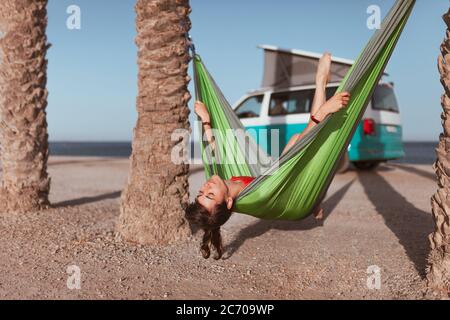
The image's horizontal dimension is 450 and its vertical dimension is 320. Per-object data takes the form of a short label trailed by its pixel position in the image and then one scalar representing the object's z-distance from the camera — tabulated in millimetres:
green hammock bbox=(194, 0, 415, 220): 3061
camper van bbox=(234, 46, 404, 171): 9125
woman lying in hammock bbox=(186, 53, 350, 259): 3129
